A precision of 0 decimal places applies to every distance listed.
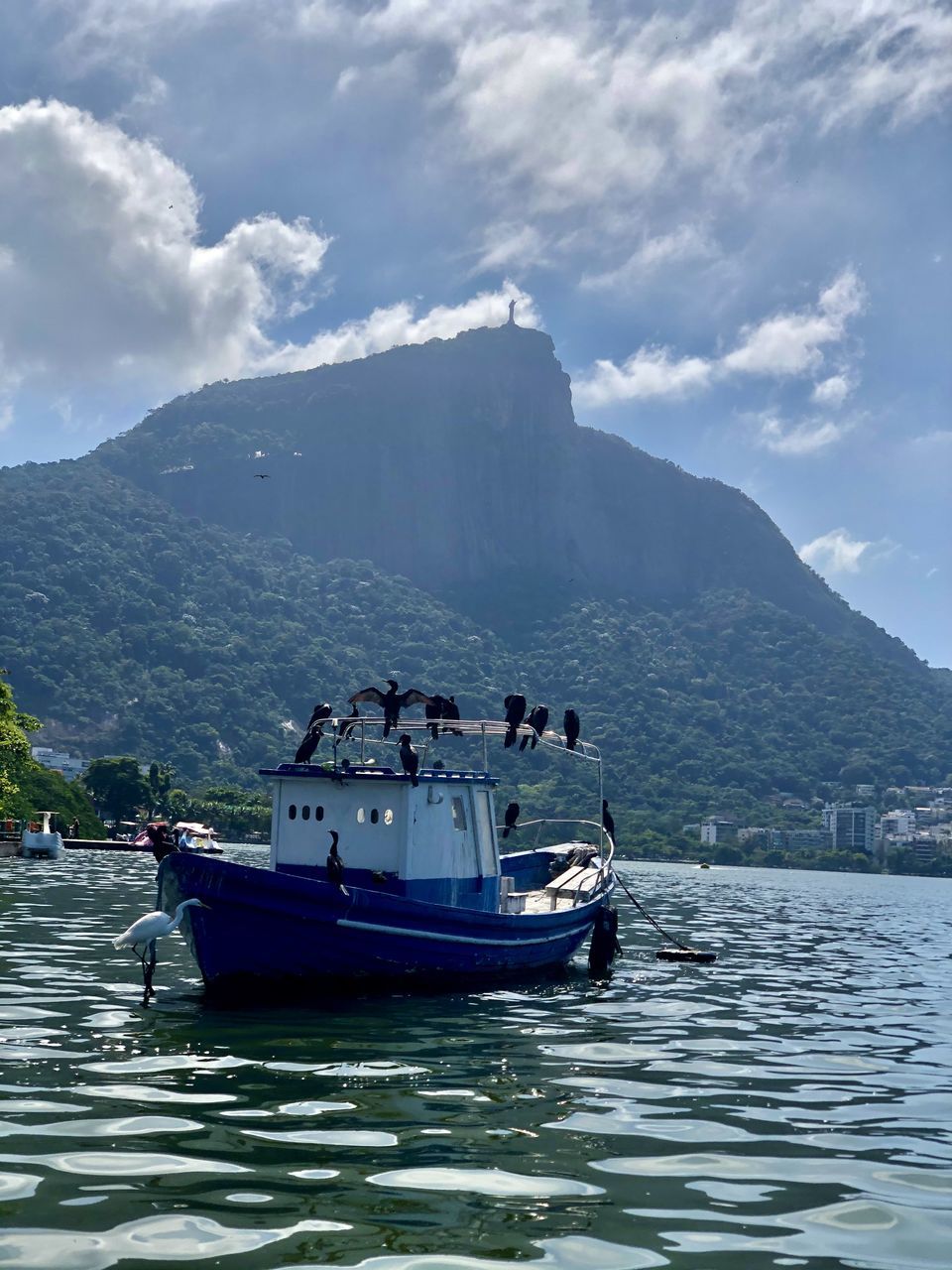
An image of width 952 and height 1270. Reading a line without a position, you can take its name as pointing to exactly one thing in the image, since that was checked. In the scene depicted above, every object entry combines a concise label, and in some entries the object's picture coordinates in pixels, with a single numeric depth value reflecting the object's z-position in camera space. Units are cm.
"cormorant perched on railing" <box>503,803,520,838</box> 2773
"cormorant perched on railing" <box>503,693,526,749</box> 2402
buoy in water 2798
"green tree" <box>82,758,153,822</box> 11950
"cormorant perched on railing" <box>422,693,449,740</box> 2371
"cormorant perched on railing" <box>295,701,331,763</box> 2295
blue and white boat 1836
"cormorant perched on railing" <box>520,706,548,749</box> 2381
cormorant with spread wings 2309
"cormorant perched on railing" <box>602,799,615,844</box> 2886
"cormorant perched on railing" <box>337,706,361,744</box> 2489
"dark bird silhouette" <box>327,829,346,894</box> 1929
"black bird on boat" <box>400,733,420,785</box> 2067
